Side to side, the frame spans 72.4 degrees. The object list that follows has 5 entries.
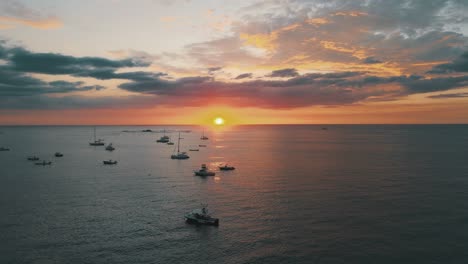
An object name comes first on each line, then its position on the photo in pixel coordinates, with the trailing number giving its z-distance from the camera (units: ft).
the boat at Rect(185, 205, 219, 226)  232.94
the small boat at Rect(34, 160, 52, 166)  526.70
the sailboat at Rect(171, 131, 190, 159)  629.51
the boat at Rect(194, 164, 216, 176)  433.89
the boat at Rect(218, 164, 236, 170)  493.56
